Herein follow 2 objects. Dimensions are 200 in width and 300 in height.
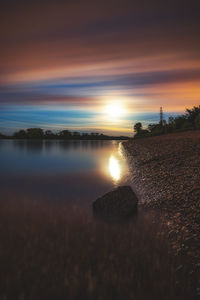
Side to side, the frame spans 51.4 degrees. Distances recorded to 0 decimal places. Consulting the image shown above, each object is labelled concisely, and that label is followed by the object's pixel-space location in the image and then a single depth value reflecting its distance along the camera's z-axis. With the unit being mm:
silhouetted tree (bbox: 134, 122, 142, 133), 189612
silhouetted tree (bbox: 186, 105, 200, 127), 88756
